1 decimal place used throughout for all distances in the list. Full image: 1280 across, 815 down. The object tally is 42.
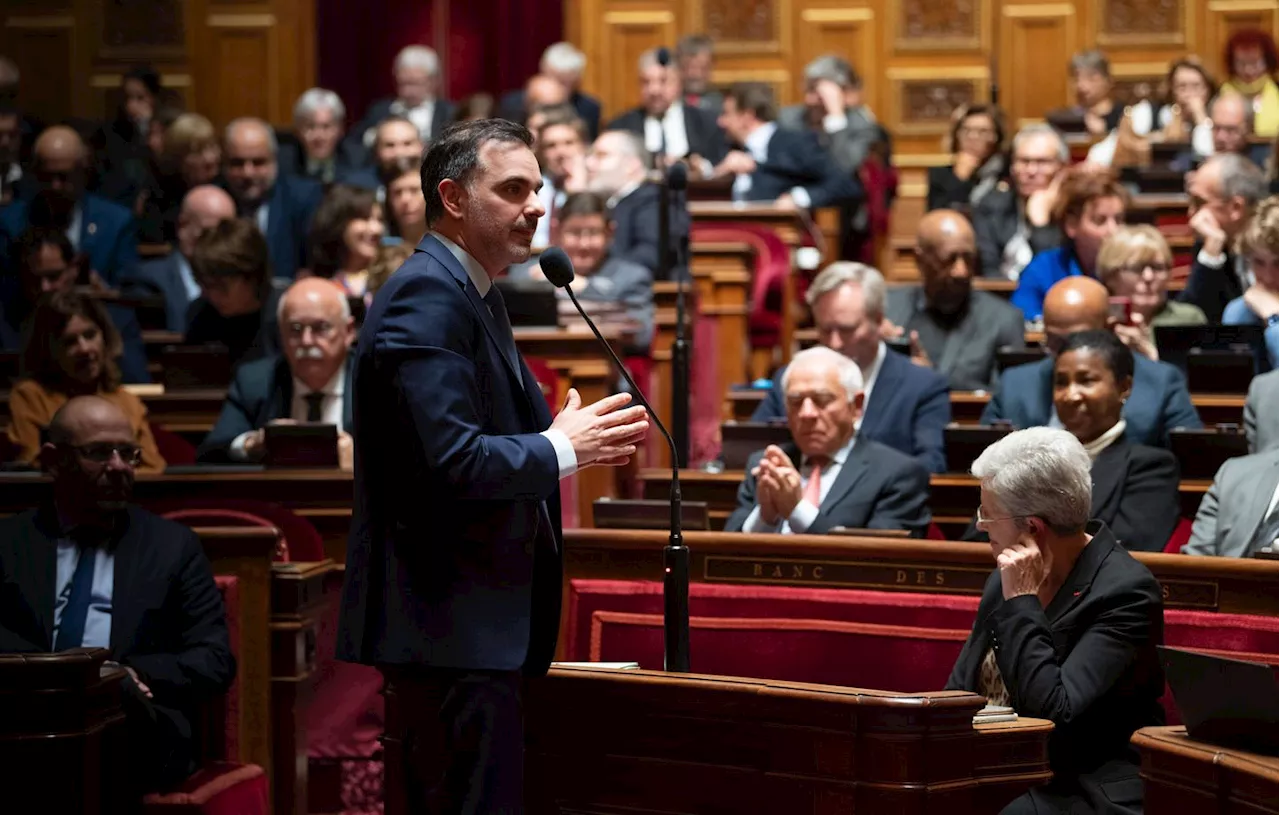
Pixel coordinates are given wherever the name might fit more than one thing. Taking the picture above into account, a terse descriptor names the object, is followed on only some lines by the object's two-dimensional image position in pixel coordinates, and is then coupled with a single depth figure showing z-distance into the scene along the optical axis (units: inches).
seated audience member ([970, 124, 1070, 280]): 566.3
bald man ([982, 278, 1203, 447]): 355.6
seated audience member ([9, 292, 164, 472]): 386.9
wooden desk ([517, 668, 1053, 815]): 194.9
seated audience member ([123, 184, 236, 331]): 530.6
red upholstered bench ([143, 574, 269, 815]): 264.8
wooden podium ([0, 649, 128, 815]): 233.9
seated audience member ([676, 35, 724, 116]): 744.3
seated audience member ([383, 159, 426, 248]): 513.7
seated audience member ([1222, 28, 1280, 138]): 711.7
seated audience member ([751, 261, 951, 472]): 378.9
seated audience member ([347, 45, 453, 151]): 709.9
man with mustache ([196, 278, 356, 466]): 380.5
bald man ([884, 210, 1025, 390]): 451.2
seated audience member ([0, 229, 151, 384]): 498.3
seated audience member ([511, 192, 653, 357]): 483.8
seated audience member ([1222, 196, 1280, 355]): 390.3
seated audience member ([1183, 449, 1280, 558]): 291.6
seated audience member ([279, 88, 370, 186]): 669.9
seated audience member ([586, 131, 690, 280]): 529.0
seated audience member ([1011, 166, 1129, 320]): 486.6
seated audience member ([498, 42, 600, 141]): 729.6
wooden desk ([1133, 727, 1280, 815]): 173.6
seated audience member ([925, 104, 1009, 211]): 628.1
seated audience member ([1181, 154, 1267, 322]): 470.9
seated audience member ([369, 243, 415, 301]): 419.2
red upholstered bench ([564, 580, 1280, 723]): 269.3
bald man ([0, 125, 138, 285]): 586.6
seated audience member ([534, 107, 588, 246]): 572.4
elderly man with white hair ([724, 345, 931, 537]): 313.4
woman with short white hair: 222.1
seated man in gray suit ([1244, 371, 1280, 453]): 317.1
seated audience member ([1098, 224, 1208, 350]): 429.4
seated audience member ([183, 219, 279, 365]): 455.2
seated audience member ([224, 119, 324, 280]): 586.6
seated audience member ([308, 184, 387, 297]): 479.2
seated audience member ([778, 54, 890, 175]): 705.6
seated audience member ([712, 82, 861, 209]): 665.6
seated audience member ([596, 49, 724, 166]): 693.9
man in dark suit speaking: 182.9
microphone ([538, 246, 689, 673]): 214.5
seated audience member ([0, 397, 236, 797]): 270.5
